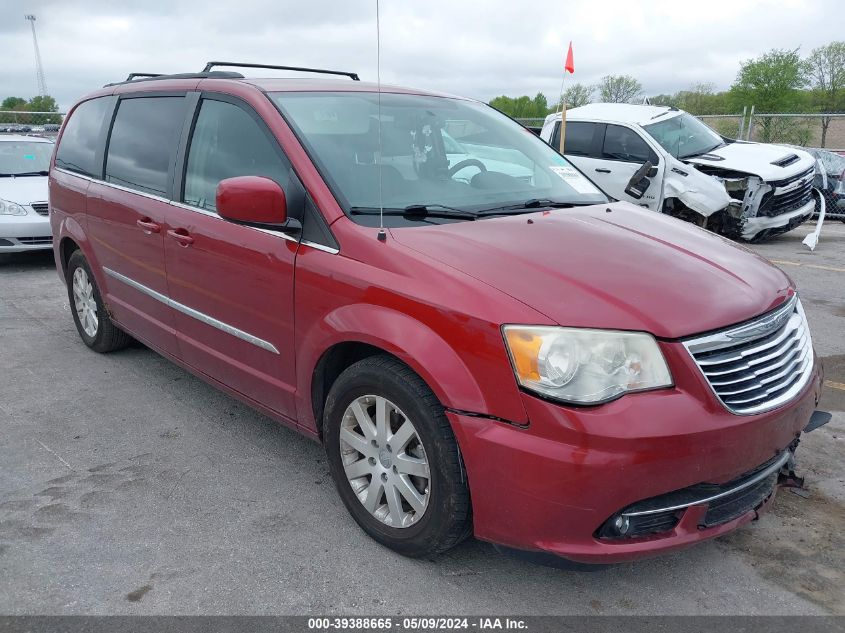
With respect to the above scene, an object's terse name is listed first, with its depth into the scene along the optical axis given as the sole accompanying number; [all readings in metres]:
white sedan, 8.58
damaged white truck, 9.53
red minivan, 2.30
